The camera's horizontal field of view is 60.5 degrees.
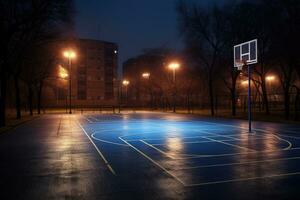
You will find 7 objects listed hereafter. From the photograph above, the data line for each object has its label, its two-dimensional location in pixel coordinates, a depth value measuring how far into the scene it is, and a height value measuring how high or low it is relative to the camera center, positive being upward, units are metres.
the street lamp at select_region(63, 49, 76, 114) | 33.82 +6.98
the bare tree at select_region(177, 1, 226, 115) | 28.29 +7.84
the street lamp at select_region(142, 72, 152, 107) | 48.09 +5.32
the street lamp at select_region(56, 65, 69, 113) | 39.93 +5.25
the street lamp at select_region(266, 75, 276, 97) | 46.34 +4.13
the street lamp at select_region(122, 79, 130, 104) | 63.31 +4.99
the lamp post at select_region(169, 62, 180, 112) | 35.72 +5.45
